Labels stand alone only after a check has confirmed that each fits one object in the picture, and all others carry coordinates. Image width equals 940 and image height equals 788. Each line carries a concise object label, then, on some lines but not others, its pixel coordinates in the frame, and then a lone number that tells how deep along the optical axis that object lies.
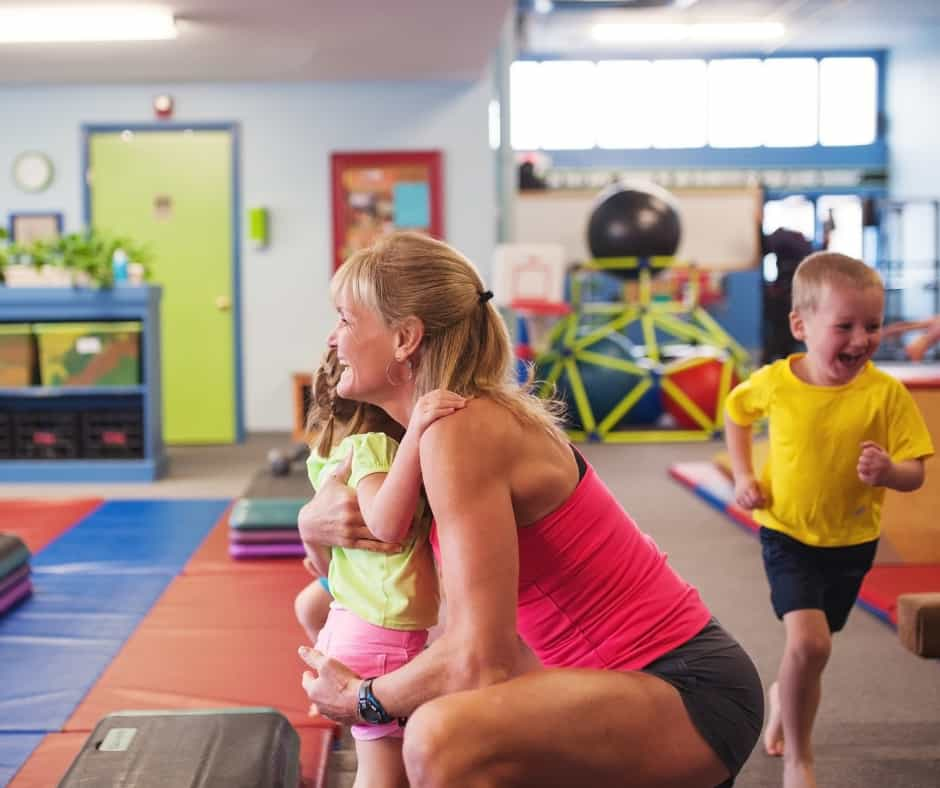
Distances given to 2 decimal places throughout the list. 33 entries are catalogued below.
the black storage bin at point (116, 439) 6.94
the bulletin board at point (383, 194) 8.83
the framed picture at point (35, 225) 8.86
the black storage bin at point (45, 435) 6.91
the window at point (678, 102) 15.34
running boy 2.29
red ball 8.36
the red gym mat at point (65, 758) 2.39
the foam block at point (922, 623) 1.71
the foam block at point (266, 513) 4.40
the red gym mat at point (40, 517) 5.04
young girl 1.75
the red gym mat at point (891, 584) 3.74
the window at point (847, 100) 15.42
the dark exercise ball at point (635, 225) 8.66
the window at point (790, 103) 15.39
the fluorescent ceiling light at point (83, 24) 6.62
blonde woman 1.40
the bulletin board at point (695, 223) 12.23
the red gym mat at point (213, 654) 2.88
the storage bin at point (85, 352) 6.81
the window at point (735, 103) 15.38
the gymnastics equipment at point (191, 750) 2.02
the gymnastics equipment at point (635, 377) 8.36
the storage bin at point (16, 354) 6.81
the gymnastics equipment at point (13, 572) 3.74
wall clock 8.83
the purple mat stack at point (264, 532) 4.41
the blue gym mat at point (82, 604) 2.90
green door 8.80
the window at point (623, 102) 15.30
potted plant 6.72
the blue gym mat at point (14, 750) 2.48
